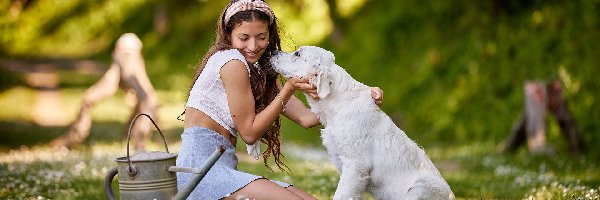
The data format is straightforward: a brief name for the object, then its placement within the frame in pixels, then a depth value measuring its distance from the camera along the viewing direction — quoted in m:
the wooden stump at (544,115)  12.50
